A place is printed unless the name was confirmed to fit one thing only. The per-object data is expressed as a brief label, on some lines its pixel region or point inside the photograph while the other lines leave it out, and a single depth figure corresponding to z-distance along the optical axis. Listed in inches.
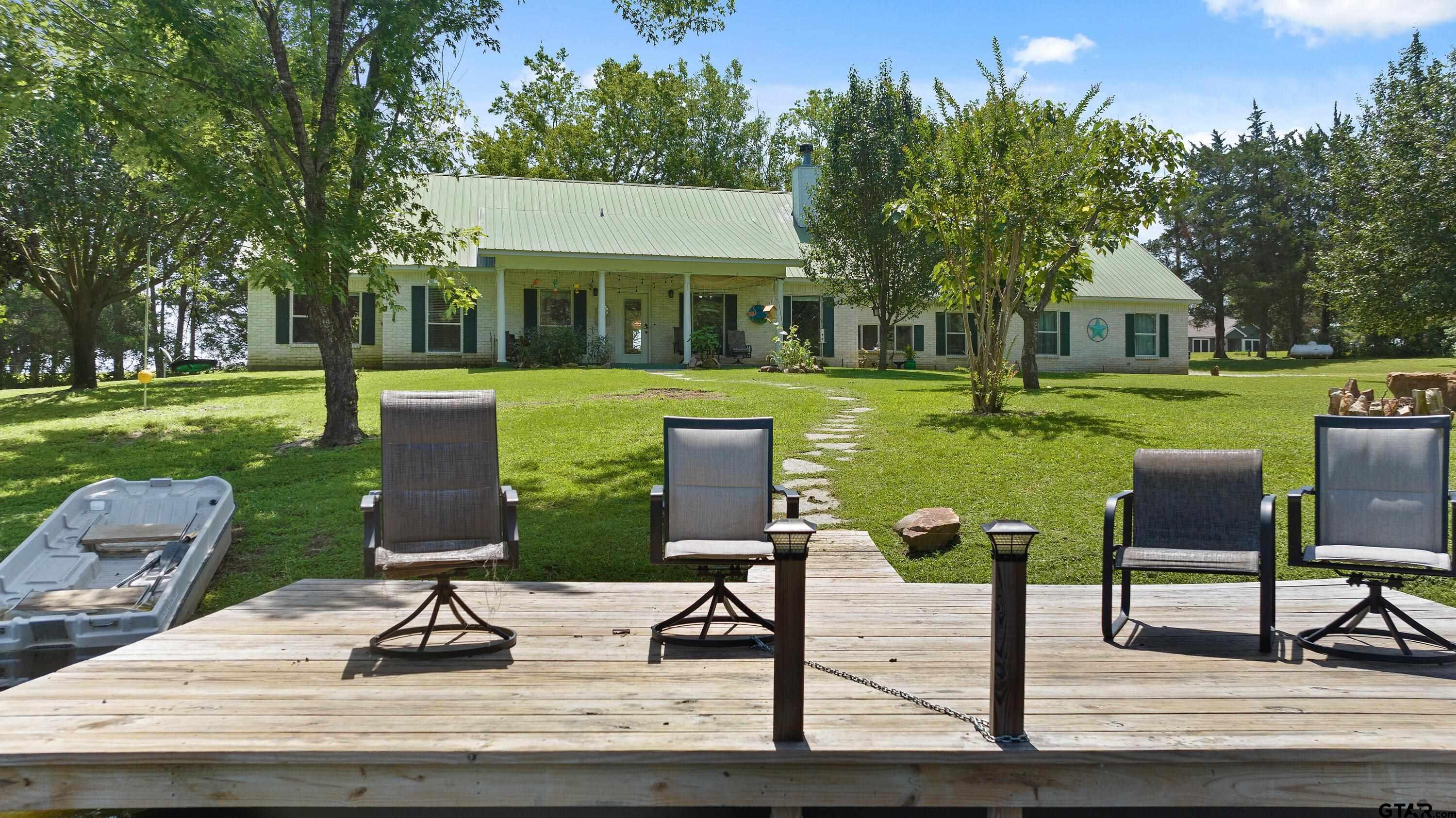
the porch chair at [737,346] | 856.3
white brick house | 780.6
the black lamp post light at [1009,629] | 109.6
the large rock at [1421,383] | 454.6
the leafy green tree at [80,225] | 628.7
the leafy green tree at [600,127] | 1343.5
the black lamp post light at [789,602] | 110.4
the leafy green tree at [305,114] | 335.3
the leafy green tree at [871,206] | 781.3
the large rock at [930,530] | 243.3
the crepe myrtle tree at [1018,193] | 419.8
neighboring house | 2829.7
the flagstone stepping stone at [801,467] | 317.1
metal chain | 109.3
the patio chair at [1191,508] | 165.6
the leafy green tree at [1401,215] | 803.4
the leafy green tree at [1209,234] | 1718.8
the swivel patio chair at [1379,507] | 151.3
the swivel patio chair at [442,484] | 165.9
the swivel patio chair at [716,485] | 171.3
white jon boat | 189.0
